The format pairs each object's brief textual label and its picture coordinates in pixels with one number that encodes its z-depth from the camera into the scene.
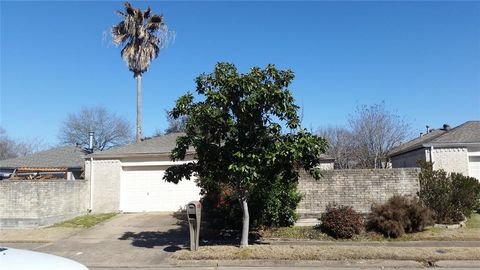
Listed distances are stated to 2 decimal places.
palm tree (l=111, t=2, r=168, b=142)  31.92
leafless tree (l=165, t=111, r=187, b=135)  49.41
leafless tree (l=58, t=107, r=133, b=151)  51.76
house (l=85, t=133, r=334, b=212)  21.41
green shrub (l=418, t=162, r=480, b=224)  15.46
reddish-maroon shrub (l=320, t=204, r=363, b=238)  14.27
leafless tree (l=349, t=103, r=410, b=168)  31.75
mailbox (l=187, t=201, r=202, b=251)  11.99
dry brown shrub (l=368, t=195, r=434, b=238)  14.23
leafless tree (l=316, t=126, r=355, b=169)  38.31
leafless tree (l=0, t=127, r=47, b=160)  58.72
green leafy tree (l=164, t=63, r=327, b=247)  11.38
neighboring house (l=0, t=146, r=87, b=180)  27.23
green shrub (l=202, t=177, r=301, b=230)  14.87
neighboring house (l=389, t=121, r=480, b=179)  20.48
